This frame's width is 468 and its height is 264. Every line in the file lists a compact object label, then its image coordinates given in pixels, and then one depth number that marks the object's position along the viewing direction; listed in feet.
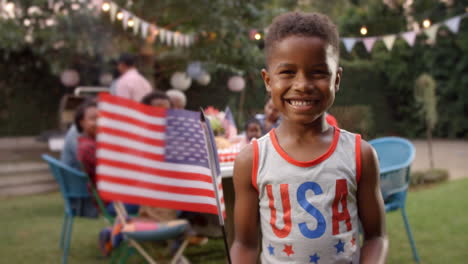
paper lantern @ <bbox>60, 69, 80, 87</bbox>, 32.55
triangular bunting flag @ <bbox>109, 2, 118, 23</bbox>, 20.52
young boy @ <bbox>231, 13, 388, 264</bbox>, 3.23
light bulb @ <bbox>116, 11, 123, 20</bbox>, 20.90
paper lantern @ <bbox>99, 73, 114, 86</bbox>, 36.45
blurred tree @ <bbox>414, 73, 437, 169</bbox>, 27.30
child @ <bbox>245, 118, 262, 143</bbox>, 9.02
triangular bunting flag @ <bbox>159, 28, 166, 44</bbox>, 23.00
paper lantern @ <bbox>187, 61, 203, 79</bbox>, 23.87
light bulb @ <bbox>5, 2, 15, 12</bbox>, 26.32
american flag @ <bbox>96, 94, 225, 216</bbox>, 4.43
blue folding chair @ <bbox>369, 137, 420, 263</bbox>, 10.64
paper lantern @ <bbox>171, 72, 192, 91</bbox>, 26.21
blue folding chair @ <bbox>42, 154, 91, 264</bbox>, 12.48
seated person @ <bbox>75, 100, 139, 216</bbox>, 12.11
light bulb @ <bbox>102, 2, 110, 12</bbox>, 20.87
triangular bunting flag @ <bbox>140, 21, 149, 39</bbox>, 21.36
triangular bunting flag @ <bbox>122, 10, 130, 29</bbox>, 20.83
